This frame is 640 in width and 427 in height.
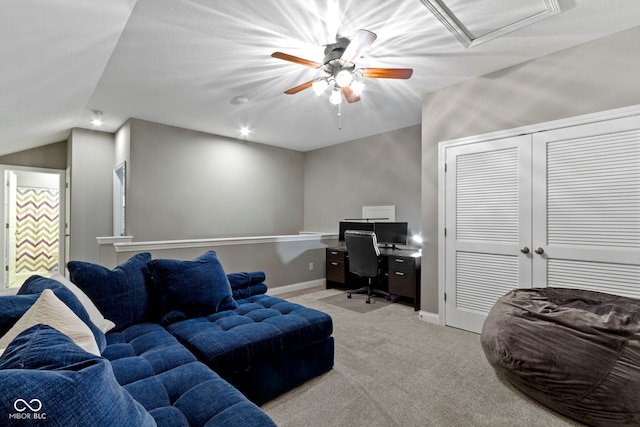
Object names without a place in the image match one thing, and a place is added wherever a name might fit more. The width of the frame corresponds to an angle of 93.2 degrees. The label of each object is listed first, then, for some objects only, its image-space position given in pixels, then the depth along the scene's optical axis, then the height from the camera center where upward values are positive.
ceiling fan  2.20 +1.15
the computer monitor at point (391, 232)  4.47 -0.27
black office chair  4.07 -0.56
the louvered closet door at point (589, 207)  2.34 +0.07
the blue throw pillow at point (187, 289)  2.25 -0.57
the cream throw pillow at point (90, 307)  1.83 -0.57
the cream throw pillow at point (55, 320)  1.27 -0.46
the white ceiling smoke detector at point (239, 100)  3.50 +1.35
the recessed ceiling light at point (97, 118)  3.92 +1.32
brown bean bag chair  1.63 -0.83
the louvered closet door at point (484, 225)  2.85 -0.10
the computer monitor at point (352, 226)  4.77 -0.19
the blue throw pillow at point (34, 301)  1.35 -0.43
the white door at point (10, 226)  4.82 -0.21
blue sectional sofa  0.69 -0.70
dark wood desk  3.89 -0.79
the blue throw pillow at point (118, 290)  2.04 -0.53
